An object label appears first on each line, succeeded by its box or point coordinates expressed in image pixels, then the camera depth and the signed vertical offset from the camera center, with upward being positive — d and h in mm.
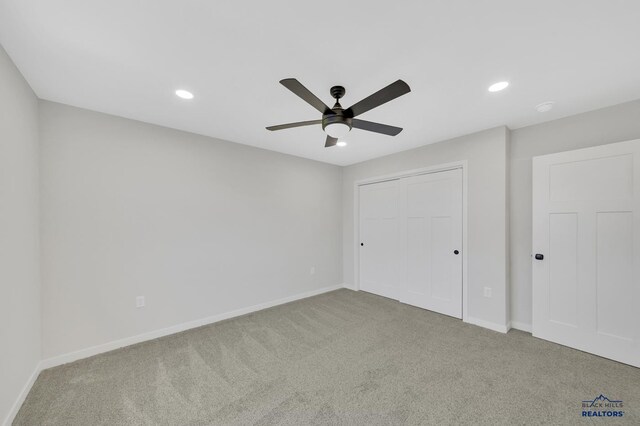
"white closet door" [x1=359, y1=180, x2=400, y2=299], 4238 -485
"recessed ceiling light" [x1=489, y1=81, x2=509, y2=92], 2082 +1058
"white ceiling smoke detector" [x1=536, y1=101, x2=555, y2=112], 2432 +1031
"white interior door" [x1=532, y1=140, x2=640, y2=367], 2316 -402
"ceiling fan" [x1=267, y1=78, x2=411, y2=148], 1546 +745
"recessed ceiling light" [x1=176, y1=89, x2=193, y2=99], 2207 +1070
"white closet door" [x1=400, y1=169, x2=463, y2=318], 3447 -455
